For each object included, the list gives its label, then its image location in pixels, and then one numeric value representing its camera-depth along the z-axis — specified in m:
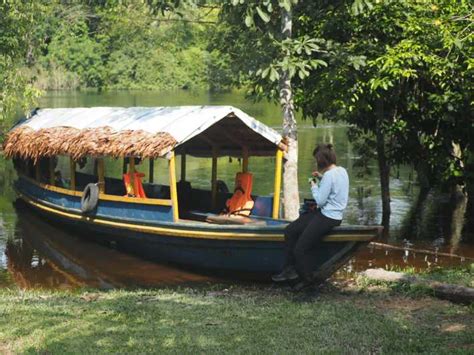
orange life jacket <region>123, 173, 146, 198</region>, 13.68
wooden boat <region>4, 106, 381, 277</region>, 10.73
